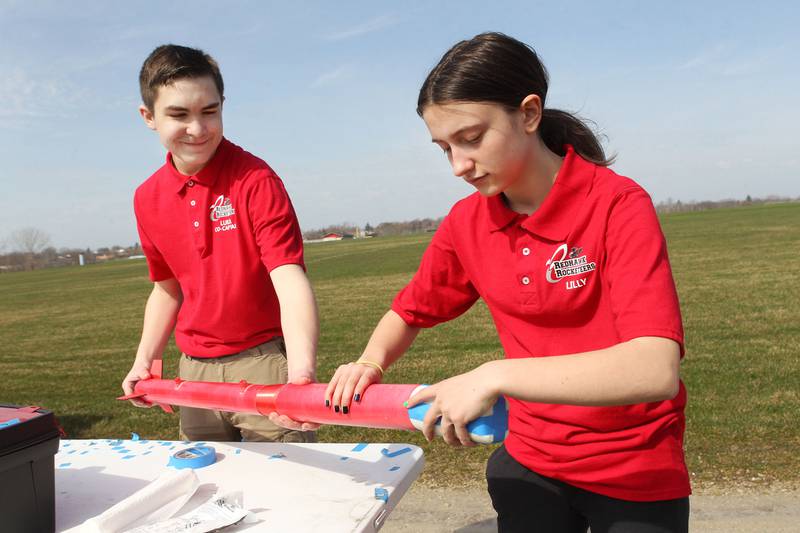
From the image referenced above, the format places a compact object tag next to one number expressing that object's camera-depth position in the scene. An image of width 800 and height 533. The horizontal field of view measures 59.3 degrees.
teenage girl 1.52
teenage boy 2.64
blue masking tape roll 2.39
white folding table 1.95
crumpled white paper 1.83
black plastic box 1.76
